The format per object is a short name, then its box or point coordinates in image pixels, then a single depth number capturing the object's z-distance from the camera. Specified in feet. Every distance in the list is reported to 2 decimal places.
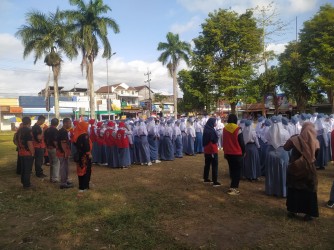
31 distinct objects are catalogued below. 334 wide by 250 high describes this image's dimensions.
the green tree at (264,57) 88.89
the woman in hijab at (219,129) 47.75
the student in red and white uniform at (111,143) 36.17
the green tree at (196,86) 91.56
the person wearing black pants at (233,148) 22.44
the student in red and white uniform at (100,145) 38.65
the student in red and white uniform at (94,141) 40.18
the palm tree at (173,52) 128.57
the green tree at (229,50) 84.84
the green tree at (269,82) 95.80
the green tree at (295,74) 97.42
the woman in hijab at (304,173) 16.61
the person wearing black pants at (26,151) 26.35
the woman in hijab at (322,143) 31.22
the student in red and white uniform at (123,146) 34.91
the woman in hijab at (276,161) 21.31
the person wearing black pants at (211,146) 25.11
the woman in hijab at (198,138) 46.83
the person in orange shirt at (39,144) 29.81
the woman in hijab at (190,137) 44.83
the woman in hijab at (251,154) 26.09
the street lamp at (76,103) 162.59
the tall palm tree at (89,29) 82.58
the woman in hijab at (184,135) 44.93
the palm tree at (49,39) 81.10
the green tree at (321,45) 84.94
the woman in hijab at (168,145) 39.84
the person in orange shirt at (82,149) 24.14
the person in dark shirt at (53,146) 27.71
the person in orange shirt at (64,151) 25.91
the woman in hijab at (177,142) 41.98
